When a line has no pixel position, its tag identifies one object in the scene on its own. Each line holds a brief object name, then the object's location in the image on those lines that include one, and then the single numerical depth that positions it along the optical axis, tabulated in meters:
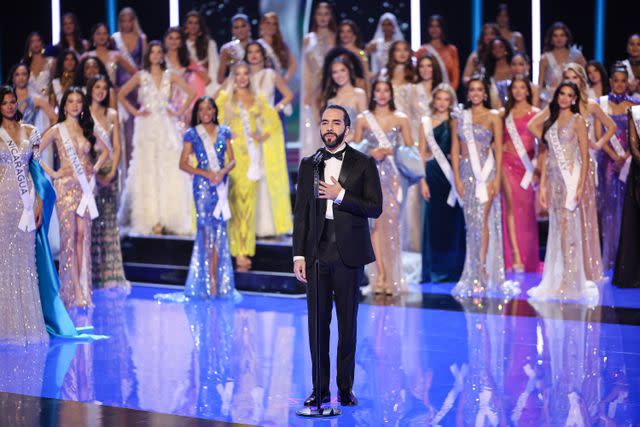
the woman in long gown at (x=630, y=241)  17.64
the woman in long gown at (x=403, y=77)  19.33
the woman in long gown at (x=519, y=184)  18.39
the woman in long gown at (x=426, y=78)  19.48
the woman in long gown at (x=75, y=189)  16.00
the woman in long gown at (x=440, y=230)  18.94
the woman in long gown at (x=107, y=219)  17.41
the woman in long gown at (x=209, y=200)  17.08
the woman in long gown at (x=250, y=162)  18.70
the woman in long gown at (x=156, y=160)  20.58
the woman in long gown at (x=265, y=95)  19.95
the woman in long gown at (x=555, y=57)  21.23
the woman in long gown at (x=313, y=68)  20.56
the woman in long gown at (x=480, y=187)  17.28
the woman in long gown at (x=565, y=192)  16.61
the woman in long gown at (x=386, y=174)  17.00
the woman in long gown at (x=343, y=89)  17.83
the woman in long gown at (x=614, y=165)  18.75
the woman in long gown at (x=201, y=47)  21.47
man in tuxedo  9.75
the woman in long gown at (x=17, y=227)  13.10
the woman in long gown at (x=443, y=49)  22.16
